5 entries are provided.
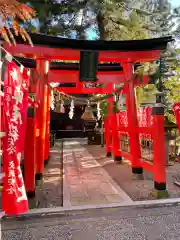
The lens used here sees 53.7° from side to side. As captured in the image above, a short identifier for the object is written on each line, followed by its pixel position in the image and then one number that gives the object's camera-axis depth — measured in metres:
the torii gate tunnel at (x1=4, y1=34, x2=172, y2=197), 3.76
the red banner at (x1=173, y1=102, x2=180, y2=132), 4.54
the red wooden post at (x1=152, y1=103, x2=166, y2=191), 4.08
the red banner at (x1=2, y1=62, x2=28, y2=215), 2.33
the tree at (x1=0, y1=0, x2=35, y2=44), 1.68
